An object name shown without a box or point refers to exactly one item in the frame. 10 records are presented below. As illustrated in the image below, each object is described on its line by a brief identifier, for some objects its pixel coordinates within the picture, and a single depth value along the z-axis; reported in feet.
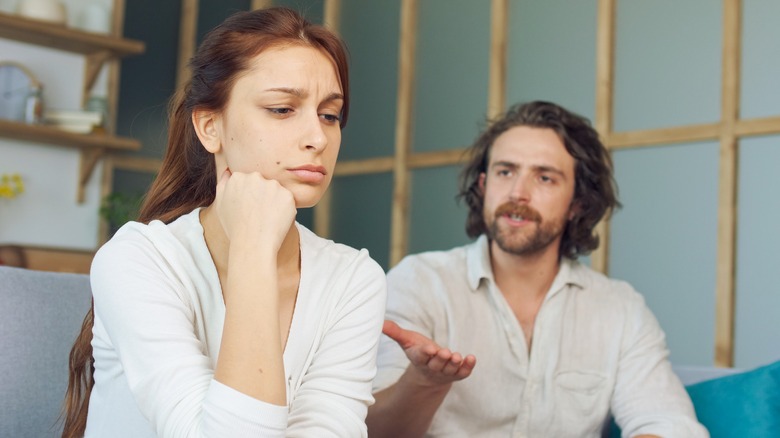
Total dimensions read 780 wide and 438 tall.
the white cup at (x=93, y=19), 17.06
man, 6.81
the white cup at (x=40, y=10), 16.08
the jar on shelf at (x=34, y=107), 16.07
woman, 3.78
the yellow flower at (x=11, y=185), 15.88
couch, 5.24
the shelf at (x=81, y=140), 15.75
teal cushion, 6.39
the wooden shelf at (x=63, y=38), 15.88
